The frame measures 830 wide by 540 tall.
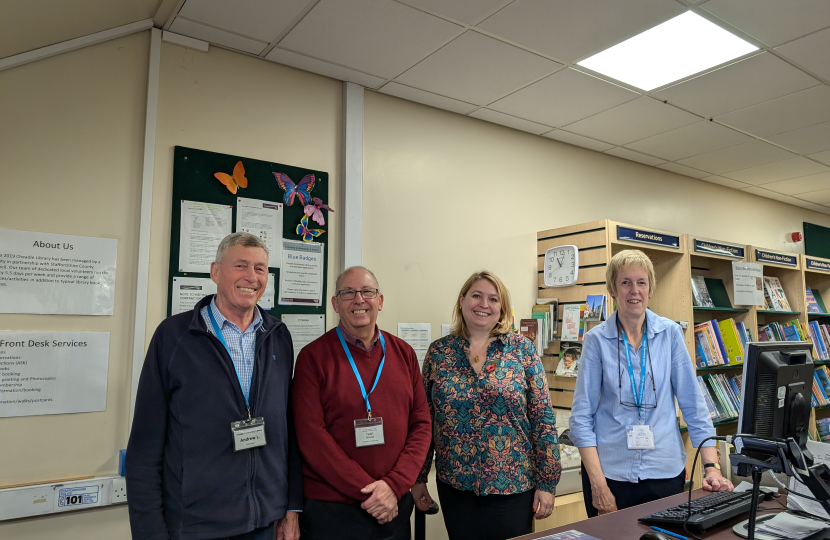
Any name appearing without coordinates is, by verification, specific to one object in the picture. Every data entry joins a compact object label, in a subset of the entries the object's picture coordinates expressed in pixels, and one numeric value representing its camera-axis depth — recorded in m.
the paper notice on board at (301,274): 2.88
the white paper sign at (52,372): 2.17
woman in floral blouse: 2.08
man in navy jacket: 1.70
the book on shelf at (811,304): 5.17
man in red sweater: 1.87
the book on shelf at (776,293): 4.81
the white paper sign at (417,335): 3.28
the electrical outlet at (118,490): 2.32
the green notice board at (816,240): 6.27
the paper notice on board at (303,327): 2.88
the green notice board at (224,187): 2.60
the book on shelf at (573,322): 3.50
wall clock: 3.68
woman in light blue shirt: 2.09
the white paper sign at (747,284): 4.36
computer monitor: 1.68
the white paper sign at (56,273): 2.20
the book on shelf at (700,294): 4.20
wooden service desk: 1.62
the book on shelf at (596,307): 3.37
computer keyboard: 1.65
